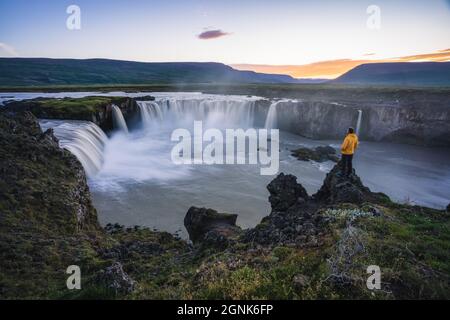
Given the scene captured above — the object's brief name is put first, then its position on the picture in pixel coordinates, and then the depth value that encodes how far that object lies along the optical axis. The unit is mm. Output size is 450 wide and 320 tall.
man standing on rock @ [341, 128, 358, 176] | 15664
